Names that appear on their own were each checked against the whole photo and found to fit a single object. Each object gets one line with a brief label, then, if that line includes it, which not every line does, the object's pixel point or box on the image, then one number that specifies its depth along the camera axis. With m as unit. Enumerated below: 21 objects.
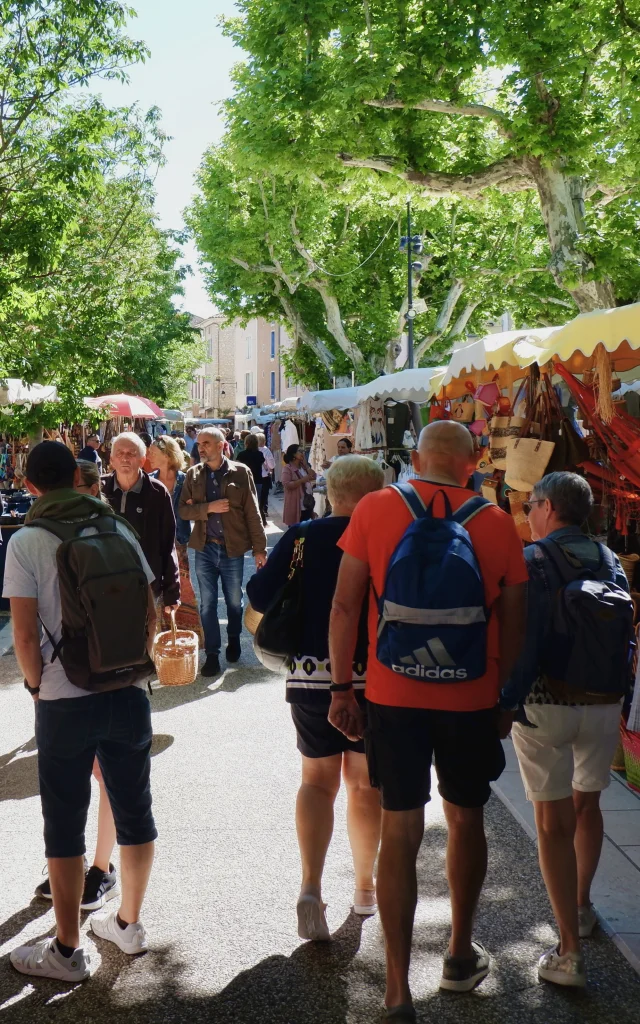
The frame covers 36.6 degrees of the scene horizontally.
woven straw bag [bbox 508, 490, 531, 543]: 5.98
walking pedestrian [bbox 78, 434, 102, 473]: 16.42
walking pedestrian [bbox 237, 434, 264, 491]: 16.64
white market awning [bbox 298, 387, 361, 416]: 15.30
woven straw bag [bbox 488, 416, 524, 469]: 6.04
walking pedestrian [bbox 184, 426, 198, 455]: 28.75
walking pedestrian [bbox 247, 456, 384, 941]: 3.53
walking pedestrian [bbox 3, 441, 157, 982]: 3.13
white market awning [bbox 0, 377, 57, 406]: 11.44
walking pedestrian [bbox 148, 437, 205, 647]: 7.80
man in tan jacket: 7.55
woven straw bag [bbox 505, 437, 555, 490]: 5.61
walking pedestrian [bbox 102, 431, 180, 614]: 5.89
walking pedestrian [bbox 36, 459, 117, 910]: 3.79
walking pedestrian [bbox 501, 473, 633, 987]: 3.27
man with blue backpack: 2.85
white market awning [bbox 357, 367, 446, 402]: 9.87
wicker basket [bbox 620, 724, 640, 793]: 4.75
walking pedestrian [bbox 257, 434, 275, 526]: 18.31
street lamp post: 21.15
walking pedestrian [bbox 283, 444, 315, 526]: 15.28
